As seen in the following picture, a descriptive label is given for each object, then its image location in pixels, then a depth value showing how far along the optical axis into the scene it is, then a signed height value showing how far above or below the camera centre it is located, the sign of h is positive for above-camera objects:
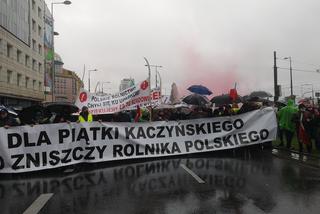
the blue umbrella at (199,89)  18.95 +0.83
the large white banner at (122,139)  9.68 -0.86
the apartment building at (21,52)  43.75 +7.20
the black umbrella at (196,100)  17.98 +0.32
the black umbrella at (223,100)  18.64 +0.34
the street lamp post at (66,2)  49.36 +13.00
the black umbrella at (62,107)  16.05 +0.05
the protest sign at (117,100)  13.67 +0.29
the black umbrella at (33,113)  12.90 -0.15
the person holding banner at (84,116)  11.45 -0.23
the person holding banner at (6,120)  10.11 -0.29
